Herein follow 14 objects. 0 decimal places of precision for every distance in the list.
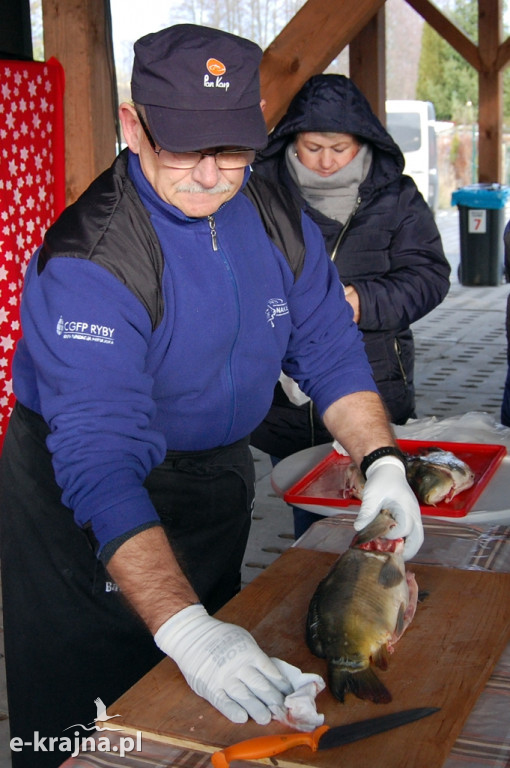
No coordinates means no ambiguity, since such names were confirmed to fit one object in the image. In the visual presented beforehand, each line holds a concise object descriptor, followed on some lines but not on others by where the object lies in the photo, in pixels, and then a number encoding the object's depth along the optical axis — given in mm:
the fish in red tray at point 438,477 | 2723
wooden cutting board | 1677
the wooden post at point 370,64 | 9008
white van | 18812
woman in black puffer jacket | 3508
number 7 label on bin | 11195
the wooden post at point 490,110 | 11344
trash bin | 11180
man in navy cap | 1937
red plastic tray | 2727
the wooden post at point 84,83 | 4082
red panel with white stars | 4391
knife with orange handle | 1639
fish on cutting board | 1864
